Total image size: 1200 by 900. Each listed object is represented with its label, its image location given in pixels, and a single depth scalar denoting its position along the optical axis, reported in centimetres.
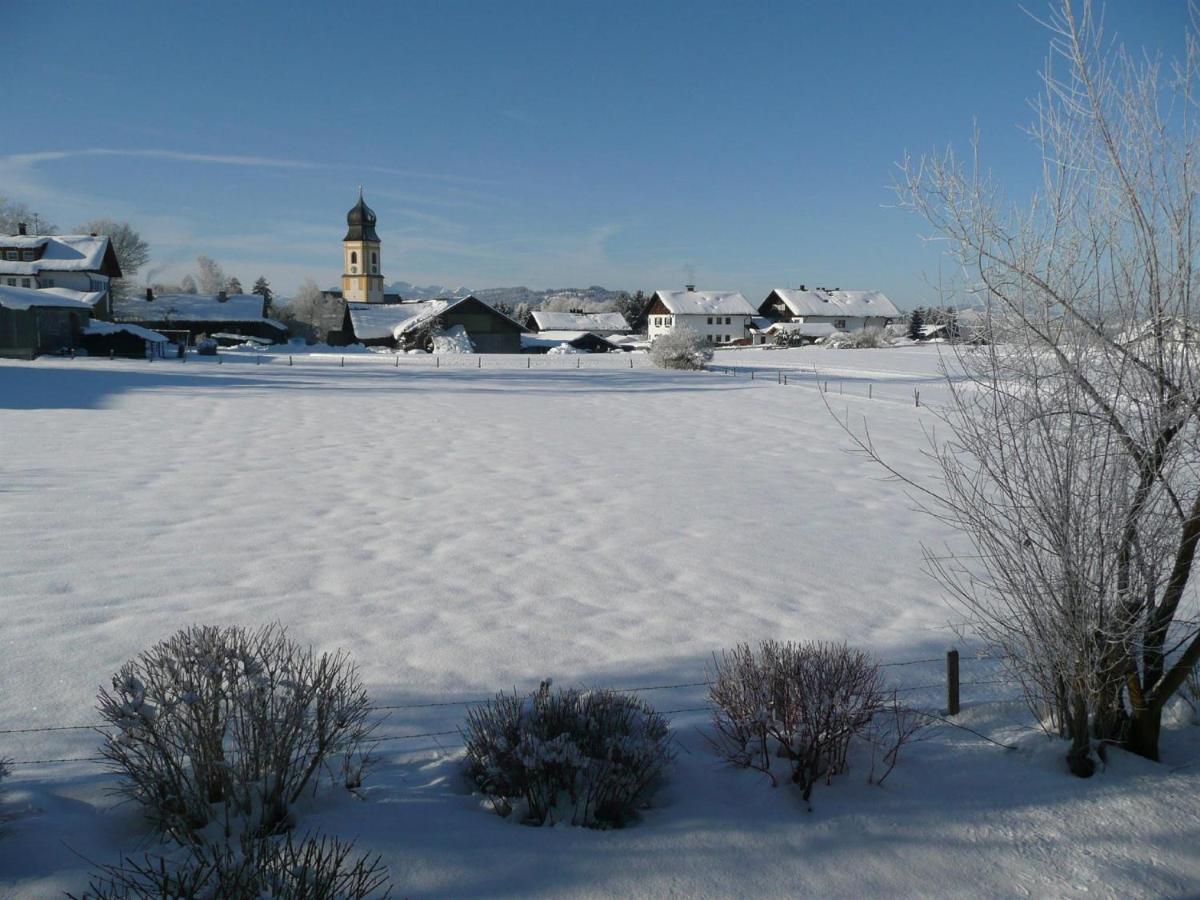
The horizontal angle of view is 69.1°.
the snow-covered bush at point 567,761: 411
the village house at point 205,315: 6612
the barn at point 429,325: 5559
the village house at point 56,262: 5250
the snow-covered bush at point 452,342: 5384
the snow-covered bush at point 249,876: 300
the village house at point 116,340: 4159
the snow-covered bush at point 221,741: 374
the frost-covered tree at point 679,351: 4294
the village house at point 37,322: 3716
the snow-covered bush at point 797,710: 443
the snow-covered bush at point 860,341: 6738
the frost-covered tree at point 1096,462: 428
